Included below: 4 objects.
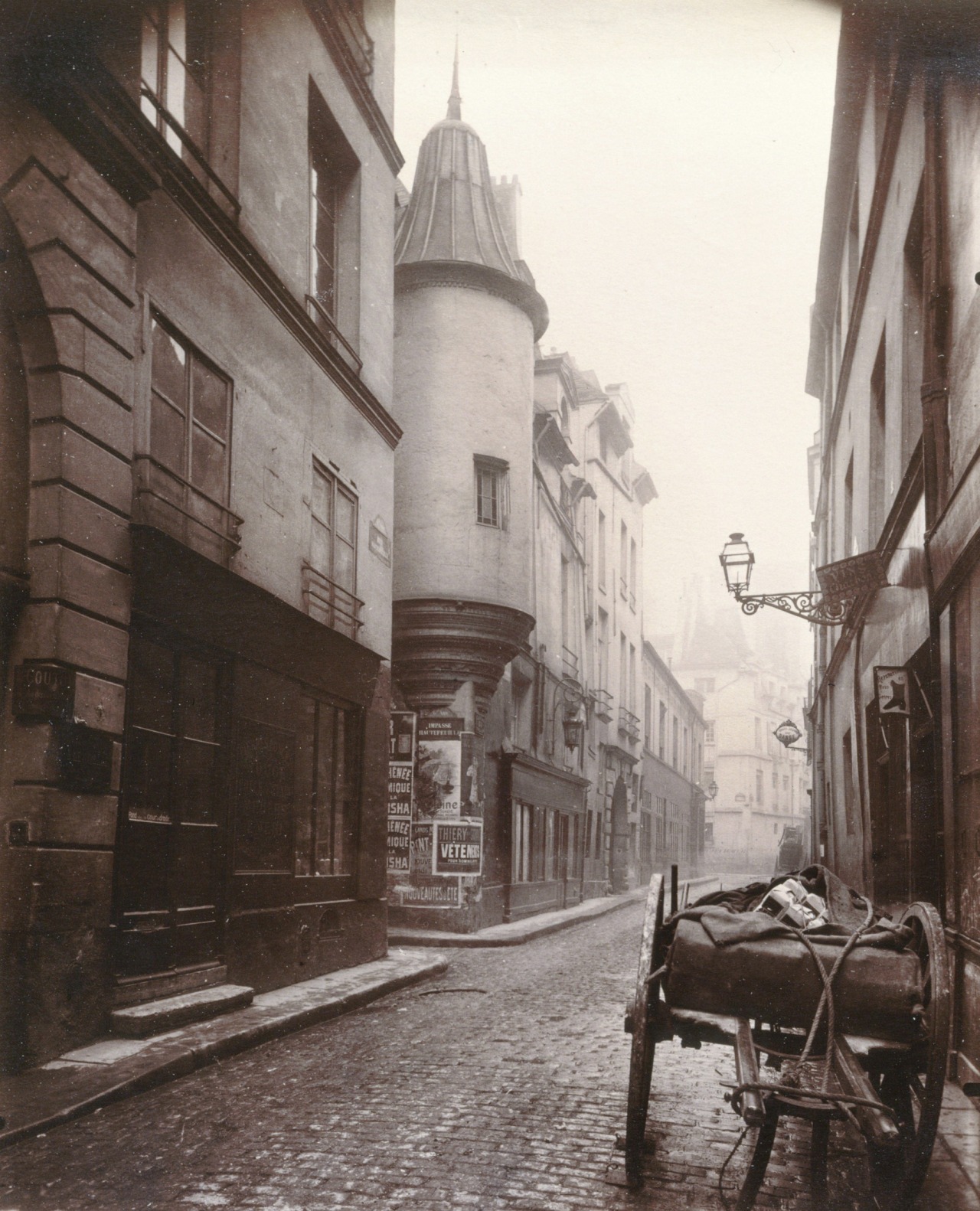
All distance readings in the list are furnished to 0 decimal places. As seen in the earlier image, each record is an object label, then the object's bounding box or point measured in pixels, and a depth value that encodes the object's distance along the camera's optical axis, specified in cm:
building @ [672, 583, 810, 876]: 6950
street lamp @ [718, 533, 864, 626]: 1220
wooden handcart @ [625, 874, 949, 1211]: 371
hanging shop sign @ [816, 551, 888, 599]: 1083
